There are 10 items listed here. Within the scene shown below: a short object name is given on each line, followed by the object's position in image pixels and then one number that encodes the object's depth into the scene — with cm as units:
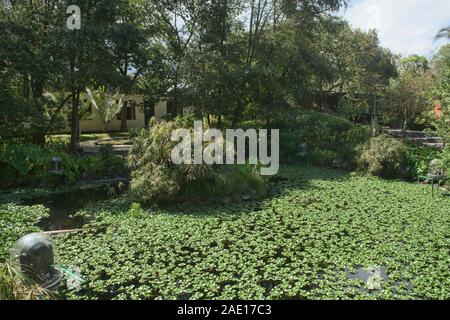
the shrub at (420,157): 1100
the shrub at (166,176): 828
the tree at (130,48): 1191
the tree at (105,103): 1962
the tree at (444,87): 926
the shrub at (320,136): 1388
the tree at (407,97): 1866
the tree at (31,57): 1036
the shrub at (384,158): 1148
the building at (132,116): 2256
